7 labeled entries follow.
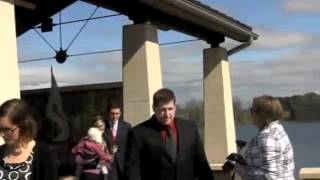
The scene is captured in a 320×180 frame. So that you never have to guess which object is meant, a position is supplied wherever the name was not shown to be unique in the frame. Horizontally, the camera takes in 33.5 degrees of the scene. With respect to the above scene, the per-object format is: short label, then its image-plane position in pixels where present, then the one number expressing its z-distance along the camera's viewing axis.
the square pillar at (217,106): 9.36
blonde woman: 3.85
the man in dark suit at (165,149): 3.64
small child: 6.31
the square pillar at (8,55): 4.81
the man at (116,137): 6.14
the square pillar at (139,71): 6.90
